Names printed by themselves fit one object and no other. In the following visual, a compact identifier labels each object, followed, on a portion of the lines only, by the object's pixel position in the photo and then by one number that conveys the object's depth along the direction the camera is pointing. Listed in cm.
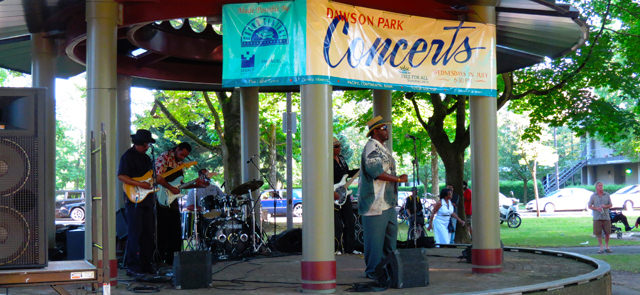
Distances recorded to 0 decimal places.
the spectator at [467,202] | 1797
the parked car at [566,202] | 4128
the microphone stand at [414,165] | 1017
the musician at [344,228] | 1320
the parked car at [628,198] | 3902
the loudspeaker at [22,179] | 535
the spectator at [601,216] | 1733
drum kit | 1303
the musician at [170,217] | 1081
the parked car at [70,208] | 3650
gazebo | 825
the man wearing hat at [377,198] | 895
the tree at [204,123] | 2059
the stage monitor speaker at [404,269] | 841
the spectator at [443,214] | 1619
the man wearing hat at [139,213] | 934
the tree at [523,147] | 4378
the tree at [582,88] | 1905
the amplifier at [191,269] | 855
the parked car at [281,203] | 3750
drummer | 1320
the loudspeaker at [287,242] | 1359
